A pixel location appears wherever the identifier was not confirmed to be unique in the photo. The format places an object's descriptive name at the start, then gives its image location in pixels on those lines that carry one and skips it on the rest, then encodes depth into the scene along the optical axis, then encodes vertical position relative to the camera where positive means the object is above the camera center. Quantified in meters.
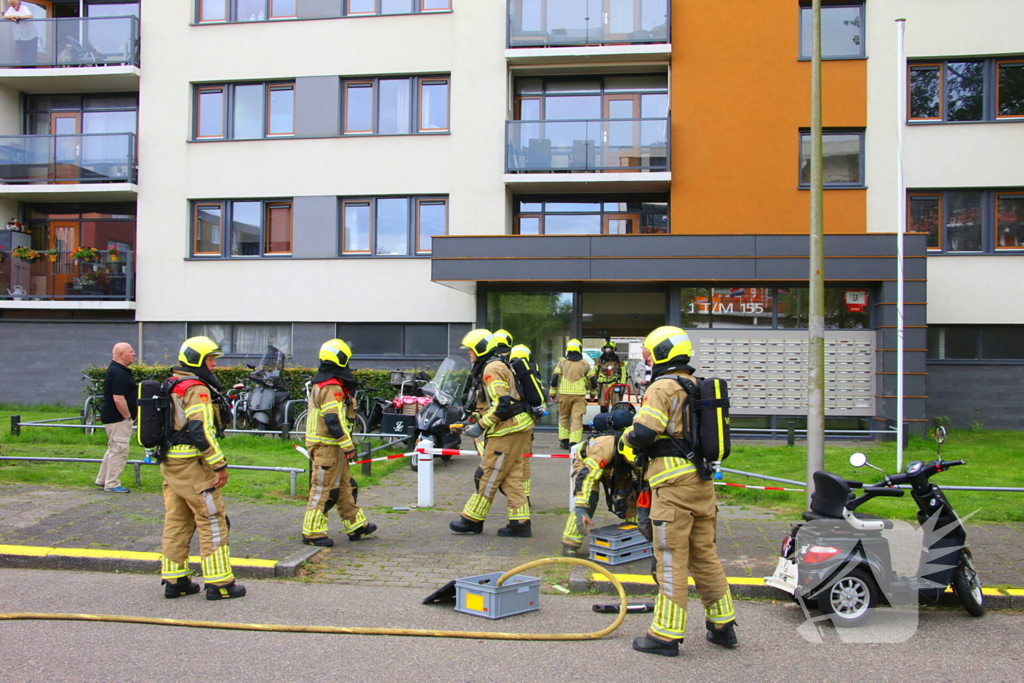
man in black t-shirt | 9.62 -0.82
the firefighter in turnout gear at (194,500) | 6.17 -1.15
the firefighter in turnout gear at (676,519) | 5.09 -1.04
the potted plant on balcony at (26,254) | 20.42 +2.17
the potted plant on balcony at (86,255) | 20.17 +2.13
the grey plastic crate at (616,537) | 7.10 -1.60
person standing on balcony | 20.97 +7.55
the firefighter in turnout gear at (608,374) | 17.19 -0.50
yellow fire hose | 5.41 -1.85
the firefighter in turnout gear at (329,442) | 7.52 -0.85
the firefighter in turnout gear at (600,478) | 6.71 -1.05
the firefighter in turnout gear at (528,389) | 8.22 -0.39
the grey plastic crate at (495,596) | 5.79 -1.74
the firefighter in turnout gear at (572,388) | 14.22 -0.66
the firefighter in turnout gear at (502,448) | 8.00 -0.96
